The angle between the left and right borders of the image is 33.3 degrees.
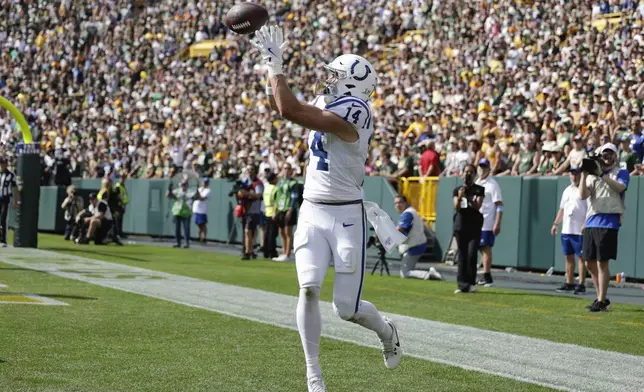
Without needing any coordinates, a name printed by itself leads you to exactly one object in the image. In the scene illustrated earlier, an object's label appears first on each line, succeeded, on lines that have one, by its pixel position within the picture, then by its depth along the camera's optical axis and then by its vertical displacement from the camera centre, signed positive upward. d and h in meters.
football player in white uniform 6.00 +0.09
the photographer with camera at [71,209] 24.14 -0.44
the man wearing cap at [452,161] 19.33 +0.82
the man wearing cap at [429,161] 20.09 +0.84
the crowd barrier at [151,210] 25.19 -0.43
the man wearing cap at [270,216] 20.16 -0.32
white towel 6.68 -0.15
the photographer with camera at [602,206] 11.07 +0.08
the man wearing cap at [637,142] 16.08 +1.08
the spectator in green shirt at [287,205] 19.84 -0.11
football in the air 6.91 +1.17
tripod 16.36 -0.84
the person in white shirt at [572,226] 14.12 -0.19
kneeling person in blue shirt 16.22 -0.53
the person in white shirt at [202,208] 24.56 -0.30
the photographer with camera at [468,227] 13.68 -0.26
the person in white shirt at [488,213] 15.00 -0.07
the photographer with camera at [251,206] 20.03 -0.17
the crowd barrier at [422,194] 20.08 +0.22
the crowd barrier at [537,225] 15.91 -0.24
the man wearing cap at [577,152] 16.07 +0.90
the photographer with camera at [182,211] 23.31 -0.35
